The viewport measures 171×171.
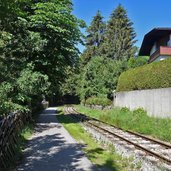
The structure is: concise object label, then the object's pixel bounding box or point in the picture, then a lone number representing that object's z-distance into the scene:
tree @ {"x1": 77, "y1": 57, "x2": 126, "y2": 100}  32.29
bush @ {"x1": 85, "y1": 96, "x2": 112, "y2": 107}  27.41
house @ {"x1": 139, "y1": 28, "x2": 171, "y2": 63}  22.29
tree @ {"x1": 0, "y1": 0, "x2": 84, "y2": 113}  12.41
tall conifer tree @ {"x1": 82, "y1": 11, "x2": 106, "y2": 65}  48.47
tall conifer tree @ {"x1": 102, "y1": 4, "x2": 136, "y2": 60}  43.09
